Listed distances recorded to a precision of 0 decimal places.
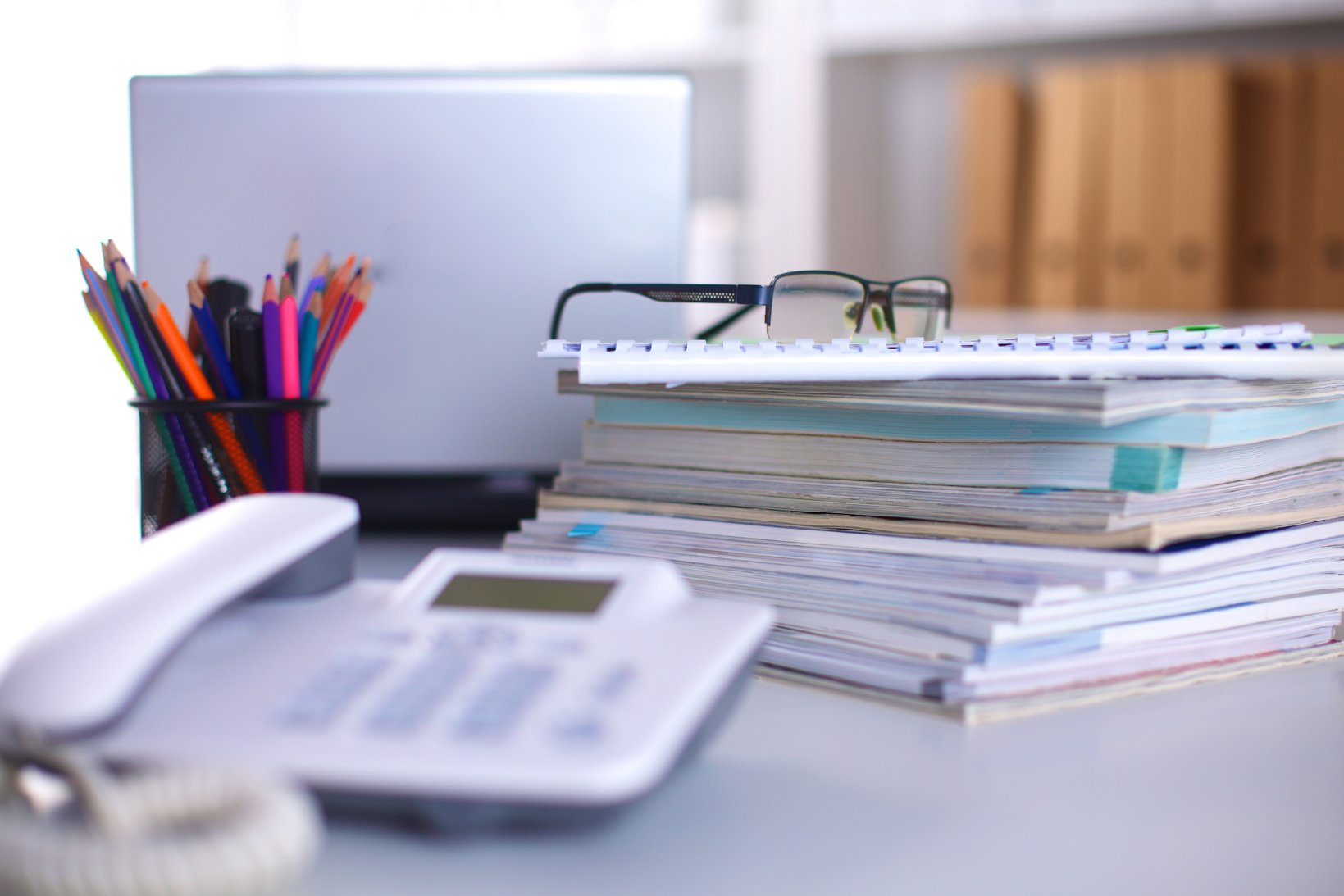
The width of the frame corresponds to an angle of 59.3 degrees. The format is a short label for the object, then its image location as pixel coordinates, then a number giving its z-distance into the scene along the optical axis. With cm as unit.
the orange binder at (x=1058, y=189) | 176
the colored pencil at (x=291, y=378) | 64
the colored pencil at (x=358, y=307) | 66
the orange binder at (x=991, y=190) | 182
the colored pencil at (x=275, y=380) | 64
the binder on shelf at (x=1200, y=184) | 167
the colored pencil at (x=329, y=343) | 67
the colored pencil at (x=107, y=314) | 61
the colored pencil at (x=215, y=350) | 64
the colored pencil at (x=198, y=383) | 63
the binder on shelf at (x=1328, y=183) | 163
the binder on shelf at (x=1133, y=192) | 171
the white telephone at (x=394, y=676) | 31
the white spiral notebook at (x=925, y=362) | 52
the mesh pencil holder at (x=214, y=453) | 65
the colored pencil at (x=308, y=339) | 66
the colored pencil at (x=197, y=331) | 67
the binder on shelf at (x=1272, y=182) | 167
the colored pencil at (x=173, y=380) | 62
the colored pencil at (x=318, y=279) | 66
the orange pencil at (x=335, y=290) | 66
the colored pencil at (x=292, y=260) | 70
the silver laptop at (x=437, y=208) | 89
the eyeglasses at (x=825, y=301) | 62
